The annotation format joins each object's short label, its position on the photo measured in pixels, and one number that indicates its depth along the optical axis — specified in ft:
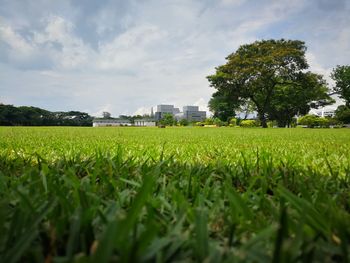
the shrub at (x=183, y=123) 205.22
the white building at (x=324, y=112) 342.72
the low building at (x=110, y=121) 312.91
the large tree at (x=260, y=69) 95.30
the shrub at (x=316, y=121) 150.78
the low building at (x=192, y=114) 459.56
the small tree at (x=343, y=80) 122.19
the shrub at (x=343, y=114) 149.50
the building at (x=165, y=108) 488.44
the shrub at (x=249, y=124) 142.00
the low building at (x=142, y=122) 282.64
